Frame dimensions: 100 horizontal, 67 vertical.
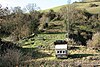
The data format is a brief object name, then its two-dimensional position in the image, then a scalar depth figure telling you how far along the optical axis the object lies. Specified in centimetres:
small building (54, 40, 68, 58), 2719
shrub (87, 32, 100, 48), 3241
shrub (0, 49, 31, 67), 2055
